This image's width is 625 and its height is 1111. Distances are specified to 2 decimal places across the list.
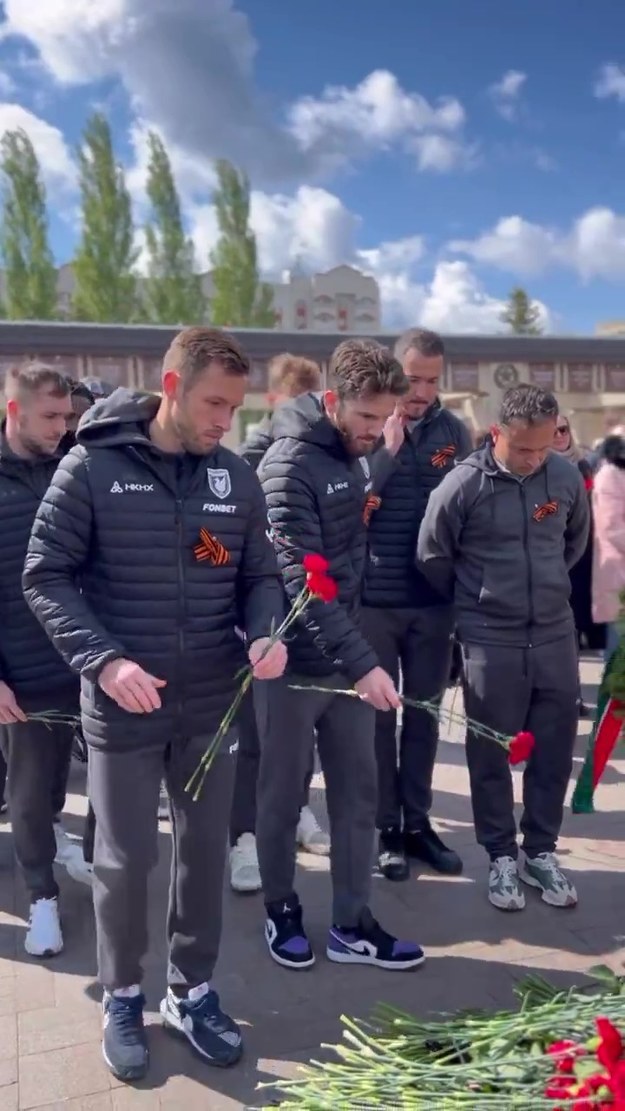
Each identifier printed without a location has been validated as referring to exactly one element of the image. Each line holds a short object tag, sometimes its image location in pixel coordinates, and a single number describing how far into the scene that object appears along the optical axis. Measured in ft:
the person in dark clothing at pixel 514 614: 11.38
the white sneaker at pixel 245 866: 12.12
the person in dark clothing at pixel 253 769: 12.31
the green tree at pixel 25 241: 100.94
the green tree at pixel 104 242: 102.12
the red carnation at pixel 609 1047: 5.32
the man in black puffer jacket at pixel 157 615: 8.12
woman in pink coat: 17.63
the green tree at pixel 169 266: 107.86
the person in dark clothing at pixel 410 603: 12.32
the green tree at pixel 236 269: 112.57
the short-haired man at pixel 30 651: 10.48
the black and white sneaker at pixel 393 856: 12.38
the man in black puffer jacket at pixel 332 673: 9.50
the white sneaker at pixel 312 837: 13.50
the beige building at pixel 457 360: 45.32
